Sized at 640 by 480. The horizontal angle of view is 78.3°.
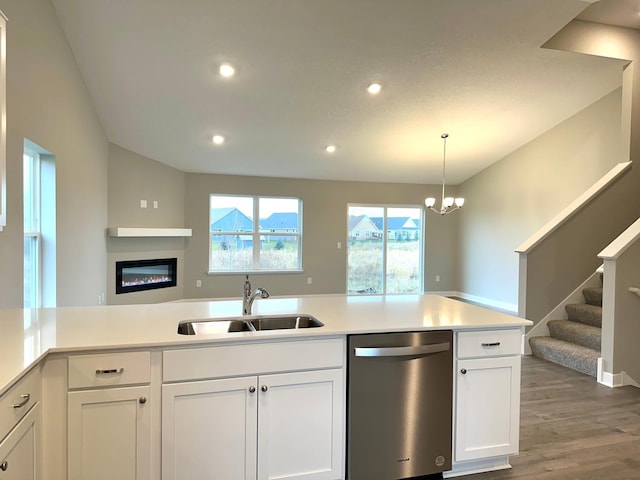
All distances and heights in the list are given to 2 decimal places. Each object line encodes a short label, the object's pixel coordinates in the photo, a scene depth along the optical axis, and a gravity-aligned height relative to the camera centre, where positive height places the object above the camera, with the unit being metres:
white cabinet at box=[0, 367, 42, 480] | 1.24 -0.69
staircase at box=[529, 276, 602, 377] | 3.90 -1.09
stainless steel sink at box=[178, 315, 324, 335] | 2.07 -0.50
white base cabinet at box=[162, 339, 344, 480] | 1.73 -0.84
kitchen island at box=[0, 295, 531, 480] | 1.59 -0.62
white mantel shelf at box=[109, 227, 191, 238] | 5.44 -0.01
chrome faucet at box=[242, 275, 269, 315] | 2.20 -0.38
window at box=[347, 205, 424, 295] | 7.94 -0.30
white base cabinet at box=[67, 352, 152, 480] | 1.60 -0.78
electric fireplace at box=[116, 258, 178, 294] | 5.71 -0.68
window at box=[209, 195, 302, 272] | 7.19 -0.02
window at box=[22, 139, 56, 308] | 3.46 +0.03
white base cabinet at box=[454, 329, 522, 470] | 2.08 -0.85
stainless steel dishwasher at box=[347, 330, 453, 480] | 1.94 -0.86
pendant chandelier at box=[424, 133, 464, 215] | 6.07 +0.56
